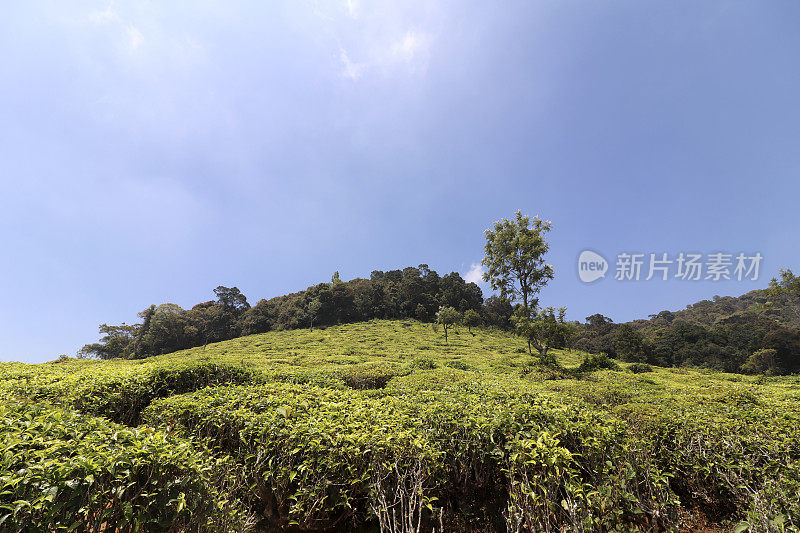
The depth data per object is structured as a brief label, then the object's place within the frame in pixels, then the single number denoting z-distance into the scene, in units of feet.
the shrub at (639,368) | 70.38
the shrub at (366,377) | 32.55
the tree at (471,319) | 153.69
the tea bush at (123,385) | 19.44
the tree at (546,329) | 63.05
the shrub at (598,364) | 61.37
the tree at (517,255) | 68.85
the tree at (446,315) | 130.93
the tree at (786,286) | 79.61
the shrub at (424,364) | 44.67
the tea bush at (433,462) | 10.48
